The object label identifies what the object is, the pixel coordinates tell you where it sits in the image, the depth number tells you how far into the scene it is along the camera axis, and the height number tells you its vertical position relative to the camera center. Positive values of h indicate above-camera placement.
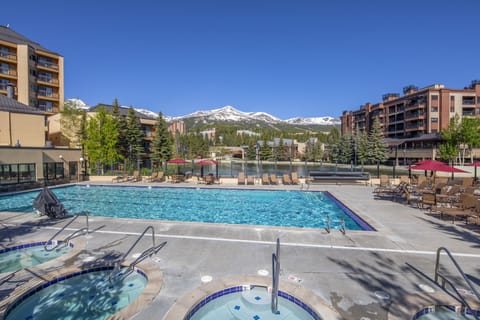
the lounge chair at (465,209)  8.40 -1.90
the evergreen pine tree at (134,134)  32.50 +2.80
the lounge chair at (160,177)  21.52 -1.87
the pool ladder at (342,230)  7.58 -2.29
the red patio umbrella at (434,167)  12.54 -0.66
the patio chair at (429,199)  10.05 -1.79
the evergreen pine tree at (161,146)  34.31 +1.26
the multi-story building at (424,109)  49.06 +9.19
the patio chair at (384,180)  16.58 -1.78
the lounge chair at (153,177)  21.87 -1.85
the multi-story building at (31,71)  31.94 +11.22
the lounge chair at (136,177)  22.25 -1.88
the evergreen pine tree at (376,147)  44.31 +1.20
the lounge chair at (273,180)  19.83 -1.97
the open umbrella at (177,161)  20.54 -0.48
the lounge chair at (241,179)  19.89 -1.88
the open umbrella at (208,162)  19.93 -0.56
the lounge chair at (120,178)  22.08 -1.99
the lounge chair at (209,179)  19.38 -1.82
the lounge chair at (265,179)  19.83 -1.93
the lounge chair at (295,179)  19.66 -1.89
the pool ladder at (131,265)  5.11 -2.34
